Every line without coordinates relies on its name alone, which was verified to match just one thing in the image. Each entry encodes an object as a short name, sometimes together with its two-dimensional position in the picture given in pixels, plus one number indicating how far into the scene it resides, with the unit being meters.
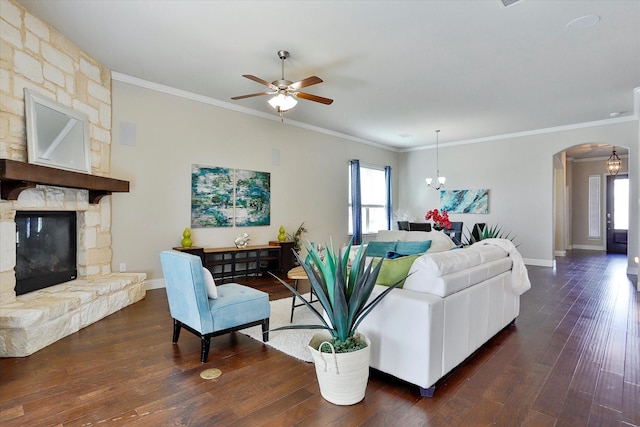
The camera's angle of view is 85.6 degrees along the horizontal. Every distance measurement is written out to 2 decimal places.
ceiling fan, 3.71
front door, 9.59
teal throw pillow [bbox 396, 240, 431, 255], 4.61
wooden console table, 5.36
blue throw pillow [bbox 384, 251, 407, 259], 3.64
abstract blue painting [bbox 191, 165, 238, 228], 5.42
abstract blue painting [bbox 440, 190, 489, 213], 8.12
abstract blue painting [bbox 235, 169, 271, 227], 5.95
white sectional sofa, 2.16
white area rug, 2.90
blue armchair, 2.65
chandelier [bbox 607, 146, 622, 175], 8.73
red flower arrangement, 4.77
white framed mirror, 3.27
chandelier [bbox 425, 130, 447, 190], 8.78
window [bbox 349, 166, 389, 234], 8.54
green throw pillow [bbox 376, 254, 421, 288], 2.47
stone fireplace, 2.91
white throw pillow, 2.80
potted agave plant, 2.04
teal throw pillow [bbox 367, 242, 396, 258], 4.90
